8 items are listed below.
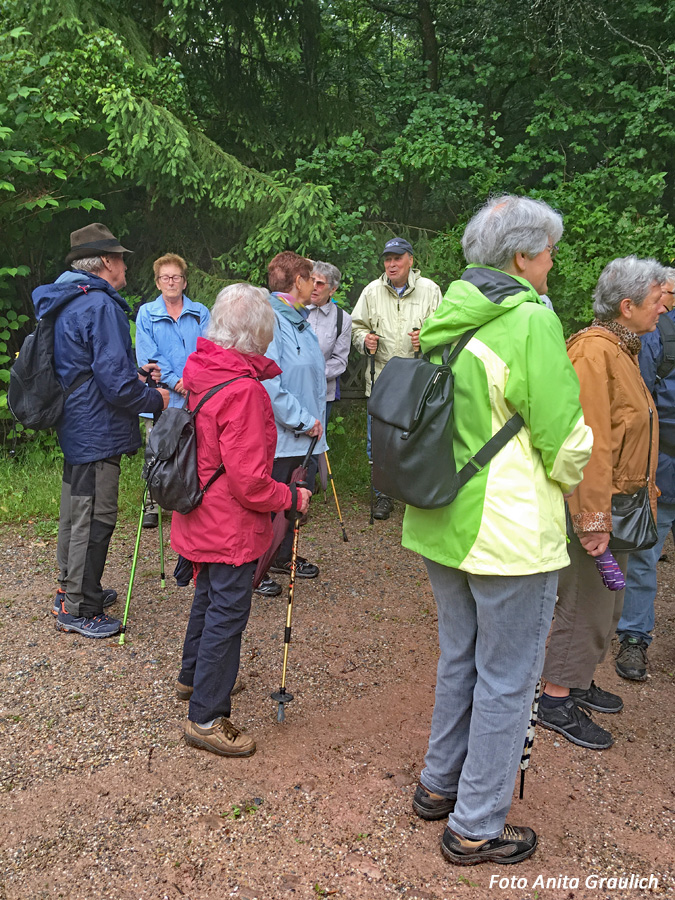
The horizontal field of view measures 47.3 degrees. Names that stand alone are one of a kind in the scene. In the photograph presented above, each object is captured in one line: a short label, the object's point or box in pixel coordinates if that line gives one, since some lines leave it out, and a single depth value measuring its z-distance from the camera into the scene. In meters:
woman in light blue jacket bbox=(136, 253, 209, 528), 6.09
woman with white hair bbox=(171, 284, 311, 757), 3.12
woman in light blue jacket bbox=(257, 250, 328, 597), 4.78
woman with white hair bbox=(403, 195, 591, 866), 2.42
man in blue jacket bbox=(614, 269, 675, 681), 4.27
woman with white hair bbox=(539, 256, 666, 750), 3.31
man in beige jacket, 6.69
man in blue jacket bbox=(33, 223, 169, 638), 4.37
